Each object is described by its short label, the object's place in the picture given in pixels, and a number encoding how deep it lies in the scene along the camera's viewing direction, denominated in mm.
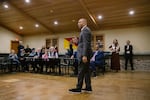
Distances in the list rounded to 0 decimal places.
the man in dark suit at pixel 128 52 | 7898
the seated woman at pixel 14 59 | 6960
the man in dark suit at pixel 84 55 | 2962
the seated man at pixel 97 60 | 5590
